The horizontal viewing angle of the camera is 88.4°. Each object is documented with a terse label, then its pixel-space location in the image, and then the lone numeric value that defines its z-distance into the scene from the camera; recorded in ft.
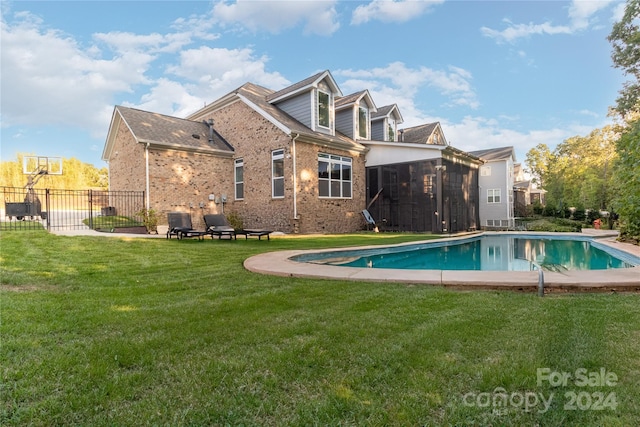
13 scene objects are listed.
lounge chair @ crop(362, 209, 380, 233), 57.57
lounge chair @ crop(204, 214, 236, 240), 37.67
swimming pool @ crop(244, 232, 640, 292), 14.94
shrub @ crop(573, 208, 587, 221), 76.95
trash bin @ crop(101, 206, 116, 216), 54.87
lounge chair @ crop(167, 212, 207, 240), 36.78
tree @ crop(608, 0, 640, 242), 55.26
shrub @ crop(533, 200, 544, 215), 90.53
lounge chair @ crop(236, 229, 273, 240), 37.45
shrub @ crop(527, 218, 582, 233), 61.26
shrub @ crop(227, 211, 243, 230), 52.06
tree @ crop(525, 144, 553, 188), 124.98
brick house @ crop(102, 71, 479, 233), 48.03
